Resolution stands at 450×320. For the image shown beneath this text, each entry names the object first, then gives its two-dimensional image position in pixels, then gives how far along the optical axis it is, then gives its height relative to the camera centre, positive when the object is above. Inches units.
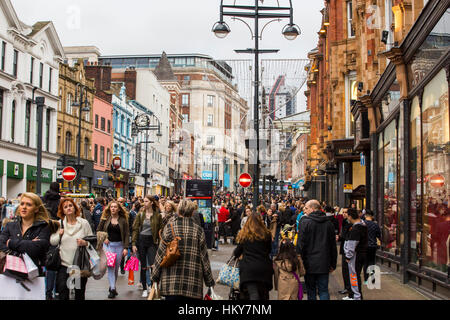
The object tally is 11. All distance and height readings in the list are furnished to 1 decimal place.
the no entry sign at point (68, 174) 898.7 +31.1
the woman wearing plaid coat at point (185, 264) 277.4 -31.8
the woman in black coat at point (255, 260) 299.7 -32.1
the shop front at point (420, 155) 416.5 +36.1
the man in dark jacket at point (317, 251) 355.3 -31.9
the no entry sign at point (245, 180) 847.1 +23.2
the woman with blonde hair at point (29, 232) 272.4 -17.4
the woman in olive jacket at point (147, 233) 461.1 -28.5
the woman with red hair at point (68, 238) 342.3 -24.9
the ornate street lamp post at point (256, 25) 660.1 +190.7
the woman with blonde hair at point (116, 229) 457.7 -26.1
